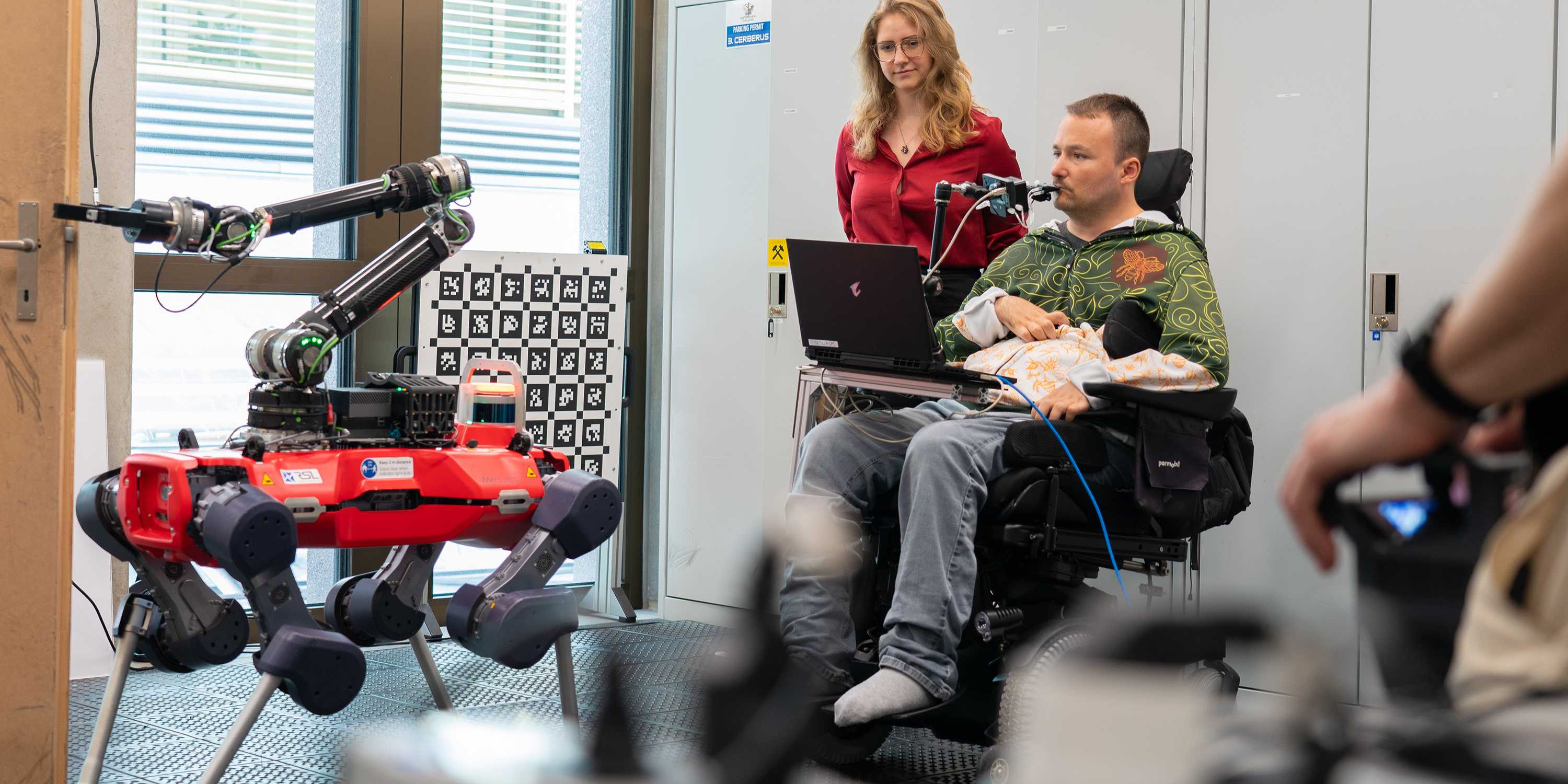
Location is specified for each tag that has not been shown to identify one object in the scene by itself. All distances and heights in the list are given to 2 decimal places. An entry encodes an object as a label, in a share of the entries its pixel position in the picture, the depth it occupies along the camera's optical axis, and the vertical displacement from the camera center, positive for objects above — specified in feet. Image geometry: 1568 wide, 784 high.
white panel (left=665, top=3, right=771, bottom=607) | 13.94 +0.81
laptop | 8.09 +0.41
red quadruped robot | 7.13 -0.81
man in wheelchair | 7.84 -0.35
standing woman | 10.68 +1.99
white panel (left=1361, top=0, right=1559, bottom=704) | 9.62 +1.91
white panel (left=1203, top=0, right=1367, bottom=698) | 10.44 +1.32
